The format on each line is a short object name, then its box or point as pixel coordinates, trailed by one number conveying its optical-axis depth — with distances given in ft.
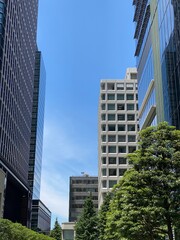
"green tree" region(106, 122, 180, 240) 53.96
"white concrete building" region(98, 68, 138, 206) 220.90
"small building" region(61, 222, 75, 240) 276.58
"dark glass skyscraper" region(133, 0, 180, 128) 88.57
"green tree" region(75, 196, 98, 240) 159.21
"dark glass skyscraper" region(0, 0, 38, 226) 156.01
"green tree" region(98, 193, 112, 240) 143.75
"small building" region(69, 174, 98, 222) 343.00
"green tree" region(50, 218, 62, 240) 230.62
